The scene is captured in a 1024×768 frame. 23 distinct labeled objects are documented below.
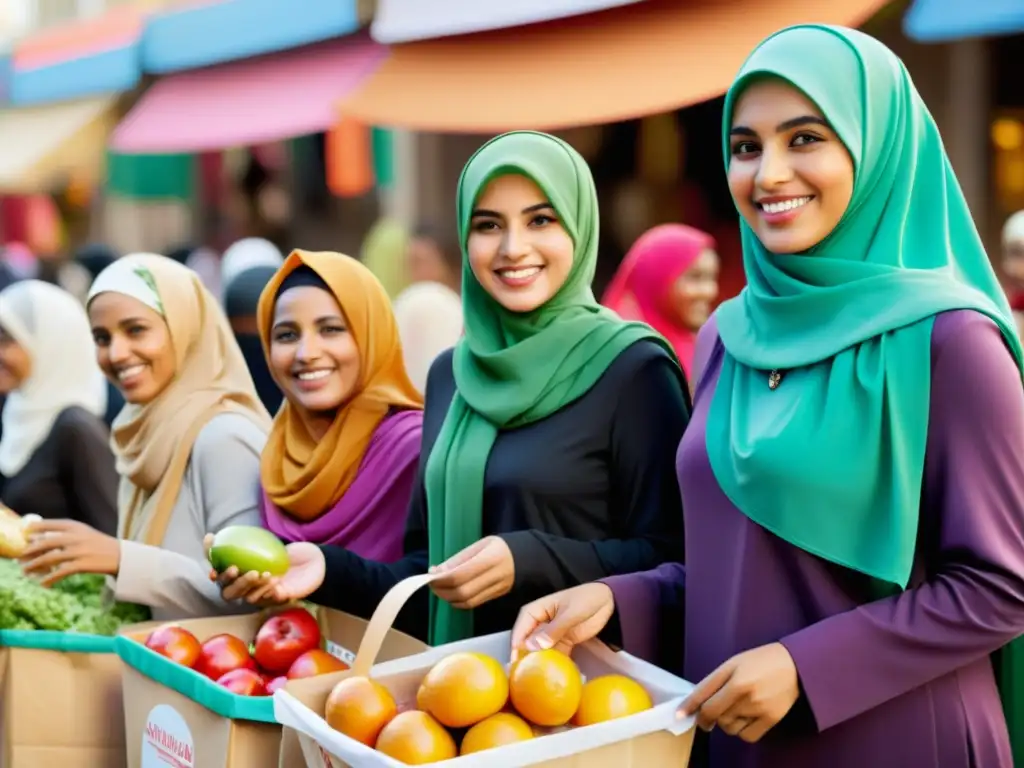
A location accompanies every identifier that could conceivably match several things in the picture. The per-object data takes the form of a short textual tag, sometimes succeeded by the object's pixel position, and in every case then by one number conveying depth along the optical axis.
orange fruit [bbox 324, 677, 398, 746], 1.95
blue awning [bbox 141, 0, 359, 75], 8.80
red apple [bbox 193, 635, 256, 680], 2.73
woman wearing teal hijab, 1.90
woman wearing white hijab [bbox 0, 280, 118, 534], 4.16
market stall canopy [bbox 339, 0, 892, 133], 5.38
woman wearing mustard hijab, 3.22
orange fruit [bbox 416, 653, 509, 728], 1.94
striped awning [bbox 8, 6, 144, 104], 11.87
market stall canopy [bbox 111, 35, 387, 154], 8.45
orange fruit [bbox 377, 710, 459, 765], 1.85
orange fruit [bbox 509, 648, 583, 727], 1.95
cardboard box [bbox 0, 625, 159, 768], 3.15
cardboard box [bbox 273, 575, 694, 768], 1.81
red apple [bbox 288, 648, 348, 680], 2.61
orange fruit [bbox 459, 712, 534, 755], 1.90
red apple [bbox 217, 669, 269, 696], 2.60
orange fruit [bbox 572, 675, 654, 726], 1.96
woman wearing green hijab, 2.57
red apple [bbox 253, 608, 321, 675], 2.80
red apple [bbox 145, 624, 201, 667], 2.73
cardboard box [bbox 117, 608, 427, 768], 2.46
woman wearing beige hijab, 3.19
